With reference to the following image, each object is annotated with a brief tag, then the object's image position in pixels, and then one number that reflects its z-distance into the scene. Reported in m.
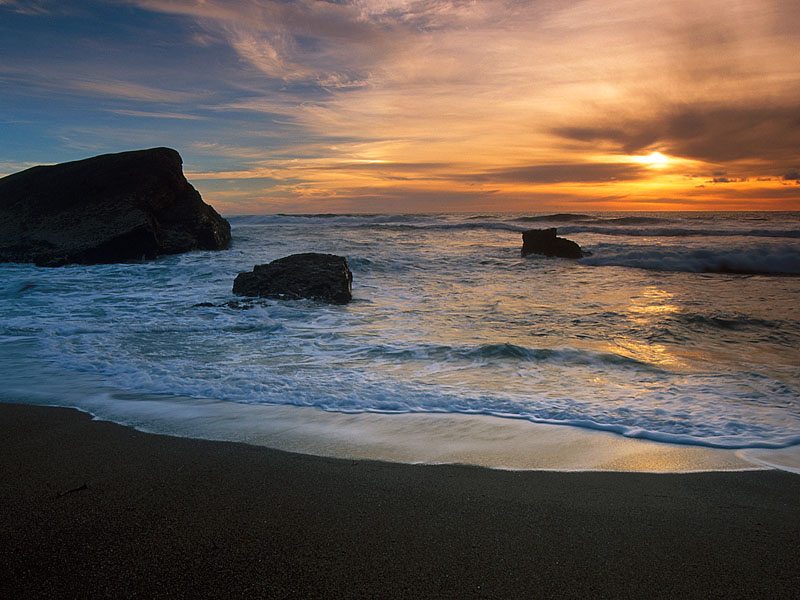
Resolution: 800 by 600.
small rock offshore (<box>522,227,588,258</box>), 14.52
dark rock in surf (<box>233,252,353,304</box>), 7.54
